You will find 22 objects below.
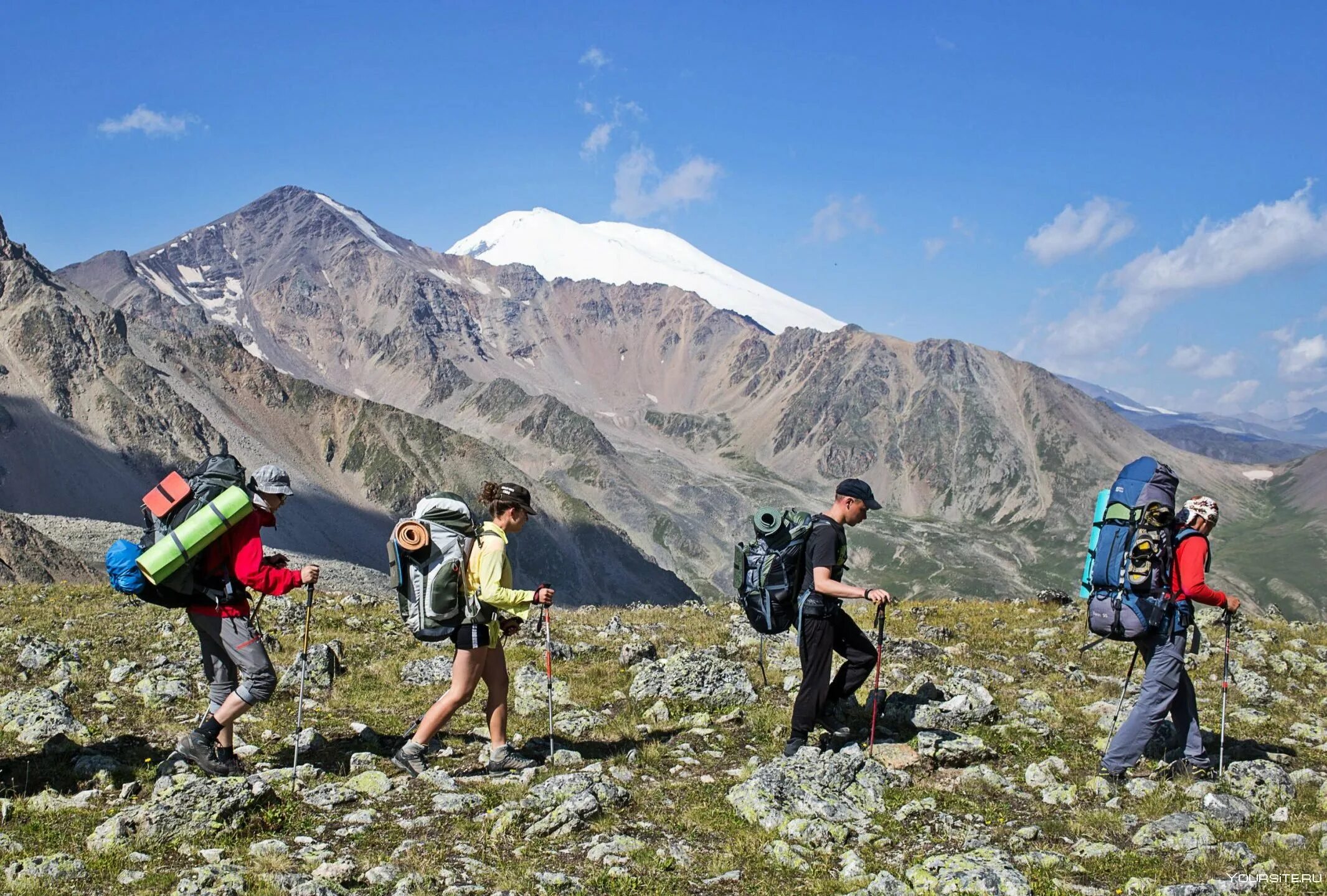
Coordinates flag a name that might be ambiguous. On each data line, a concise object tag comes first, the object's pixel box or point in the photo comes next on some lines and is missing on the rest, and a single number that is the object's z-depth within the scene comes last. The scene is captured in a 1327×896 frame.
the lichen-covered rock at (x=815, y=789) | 8.21
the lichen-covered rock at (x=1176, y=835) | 7.57
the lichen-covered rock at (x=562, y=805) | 7.82
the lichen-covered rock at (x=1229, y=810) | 8.09
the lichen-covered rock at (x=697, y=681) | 12.22
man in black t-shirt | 9.59
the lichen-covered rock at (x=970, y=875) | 6.59
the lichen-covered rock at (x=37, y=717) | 9.60
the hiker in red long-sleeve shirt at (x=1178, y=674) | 9.39
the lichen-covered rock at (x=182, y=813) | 7.21
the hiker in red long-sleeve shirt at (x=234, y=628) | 8.68
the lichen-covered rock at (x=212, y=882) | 6.29
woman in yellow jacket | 8.95
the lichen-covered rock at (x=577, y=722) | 11.12
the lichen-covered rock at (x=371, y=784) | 8.74
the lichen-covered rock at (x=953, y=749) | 9.80
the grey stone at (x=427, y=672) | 13.40
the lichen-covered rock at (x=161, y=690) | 11.39
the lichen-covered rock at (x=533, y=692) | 11.97
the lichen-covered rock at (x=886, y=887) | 6.59
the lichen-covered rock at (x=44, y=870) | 6.32
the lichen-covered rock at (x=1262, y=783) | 8.83
